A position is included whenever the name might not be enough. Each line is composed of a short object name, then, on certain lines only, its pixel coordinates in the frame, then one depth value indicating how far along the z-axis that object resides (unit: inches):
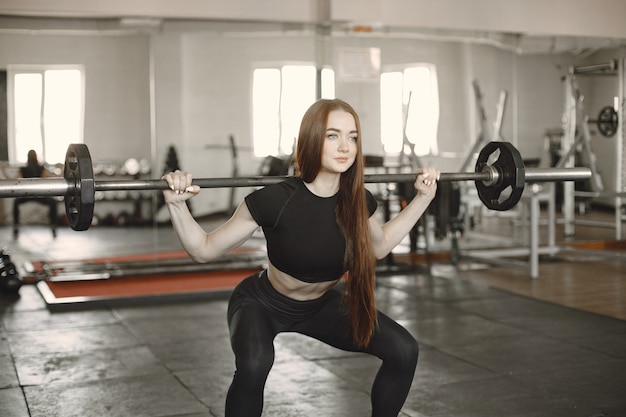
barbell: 83.0
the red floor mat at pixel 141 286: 210.1
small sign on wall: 254.4
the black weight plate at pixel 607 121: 284.0
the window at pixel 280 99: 252.1
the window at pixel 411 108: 264.8
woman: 89.7
